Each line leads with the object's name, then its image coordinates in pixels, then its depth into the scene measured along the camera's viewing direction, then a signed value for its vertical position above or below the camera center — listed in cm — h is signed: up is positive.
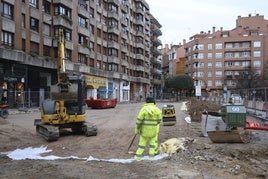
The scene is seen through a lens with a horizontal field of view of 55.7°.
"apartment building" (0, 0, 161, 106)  2470 +658
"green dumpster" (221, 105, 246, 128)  855 -79
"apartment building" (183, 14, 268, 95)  6856 +1081
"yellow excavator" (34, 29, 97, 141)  1050 -60
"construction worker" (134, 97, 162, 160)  689 -90
